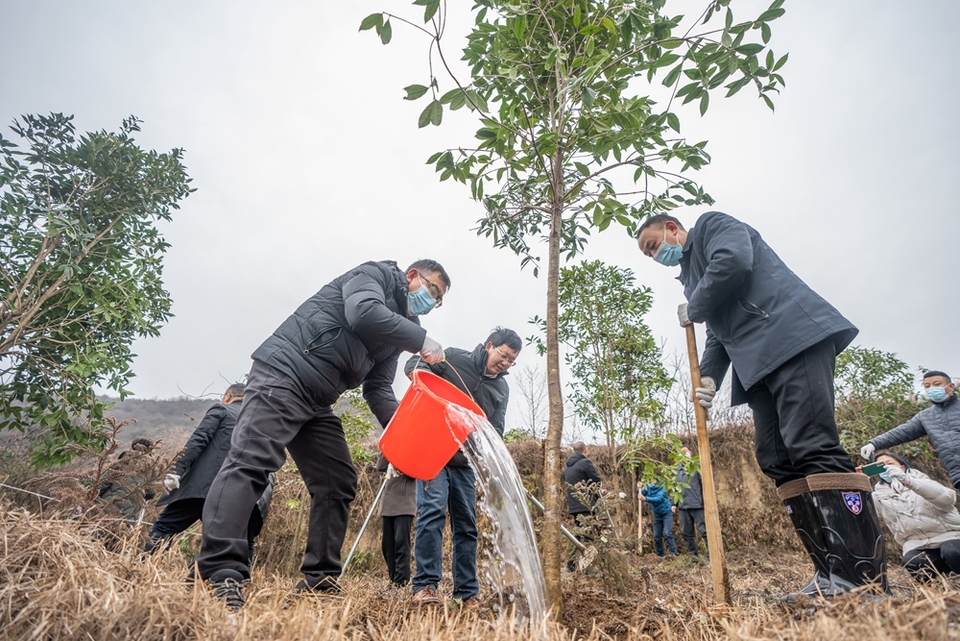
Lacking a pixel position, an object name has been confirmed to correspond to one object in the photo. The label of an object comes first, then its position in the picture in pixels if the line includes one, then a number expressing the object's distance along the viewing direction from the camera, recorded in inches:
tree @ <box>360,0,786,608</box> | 79.3
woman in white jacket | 146.3
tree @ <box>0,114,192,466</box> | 167.3
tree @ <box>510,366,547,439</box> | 560.0
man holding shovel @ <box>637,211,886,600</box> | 64.6
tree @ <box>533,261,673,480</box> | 243.8
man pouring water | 68.1
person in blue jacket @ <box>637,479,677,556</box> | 279.0
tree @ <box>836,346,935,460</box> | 271.3
